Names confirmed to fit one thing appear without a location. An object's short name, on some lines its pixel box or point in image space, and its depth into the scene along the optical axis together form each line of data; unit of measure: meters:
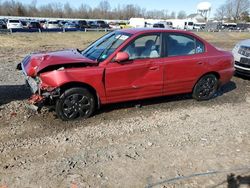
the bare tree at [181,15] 101.82
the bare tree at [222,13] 75.90
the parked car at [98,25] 35.24
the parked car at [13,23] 27.01
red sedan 3.42
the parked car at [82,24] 32.42
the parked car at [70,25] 32.09
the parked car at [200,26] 42.28
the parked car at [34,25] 28.55
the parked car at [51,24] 32.53
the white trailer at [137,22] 39.96
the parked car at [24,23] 28.27
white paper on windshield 3.83
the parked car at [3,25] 27.27
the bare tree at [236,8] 70.29
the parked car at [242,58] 5.87
